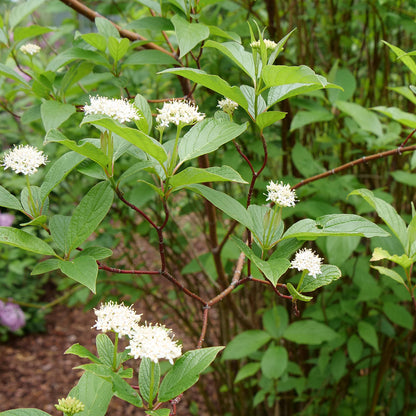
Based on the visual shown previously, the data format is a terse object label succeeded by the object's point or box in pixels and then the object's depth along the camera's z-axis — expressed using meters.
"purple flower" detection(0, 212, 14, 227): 2.62
